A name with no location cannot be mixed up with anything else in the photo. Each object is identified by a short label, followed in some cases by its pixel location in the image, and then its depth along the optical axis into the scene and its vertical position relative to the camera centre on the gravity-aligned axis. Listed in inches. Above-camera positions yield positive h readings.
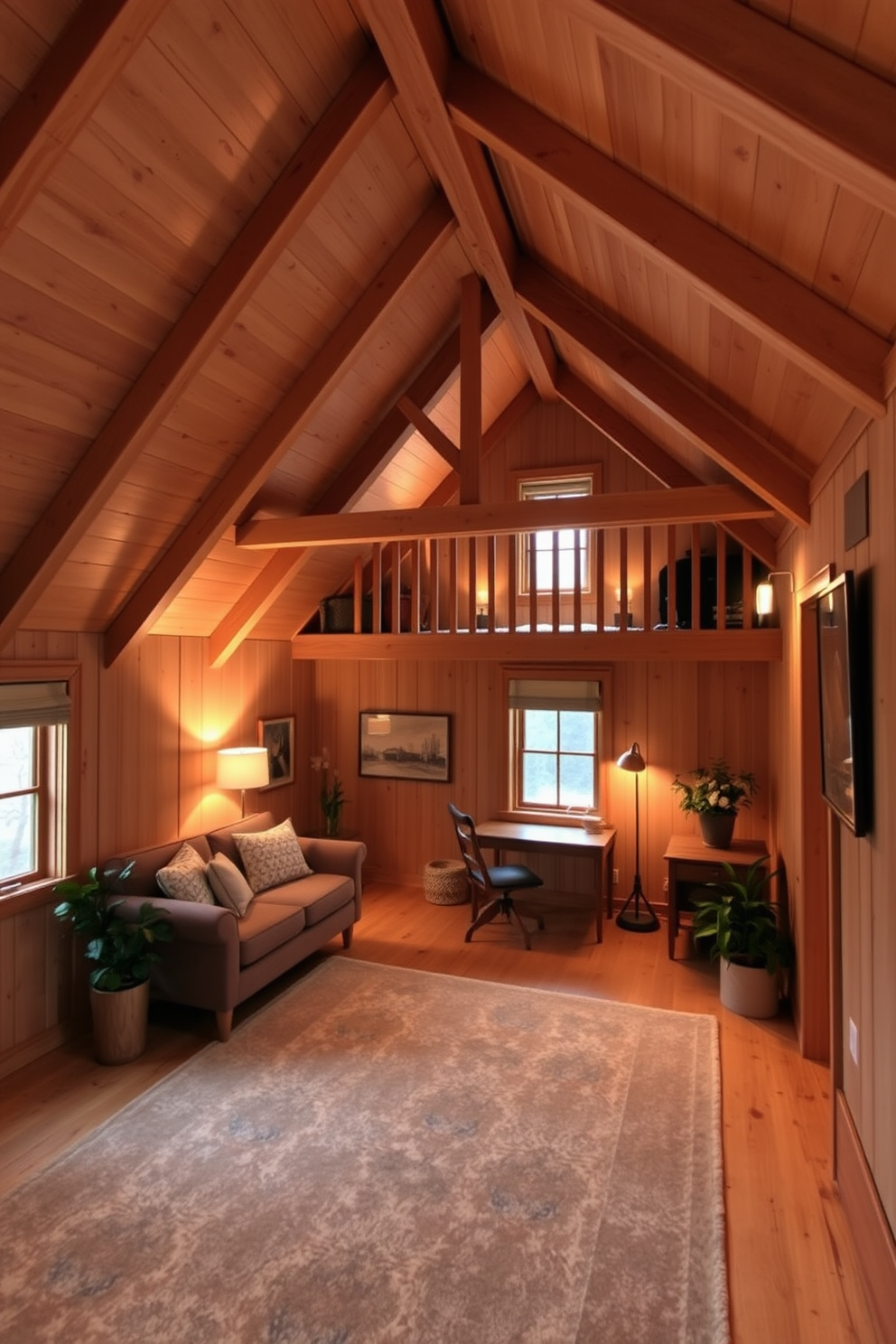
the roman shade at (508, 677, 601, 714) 219.5 -1.4
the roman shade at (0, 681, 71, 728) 136.8 -2.3
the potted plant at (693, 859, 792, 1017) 151.5 -56.2
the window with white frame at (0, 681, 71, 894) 143.1 -19.2
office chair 192.1 -52.1
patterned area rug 82.2 -71.7
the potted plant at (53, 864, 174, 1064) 136.6 -53.1
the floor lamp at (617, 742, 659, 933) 198.4 -65.4
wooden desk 194.9 -42.5
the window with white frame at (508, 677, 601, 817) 223.1 -17.2
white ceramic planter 152.5 -65.4
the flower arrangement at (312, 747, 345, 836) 240.8 -36.6
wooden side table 177.3 -44.8
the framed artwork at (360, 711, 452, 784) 242.7 -19.5
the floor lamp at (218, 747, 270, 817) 190.5 -20.9
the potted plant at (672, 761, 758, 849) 186.2 -30.6
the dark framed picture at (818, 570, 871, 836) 80.8 -1.5
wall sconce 172.4 +22.5
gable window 221.5 +46.6
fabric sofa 142.5 -51.8
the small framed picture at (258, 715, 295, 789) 228.8 -18.4
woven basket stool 226.2 -62.4
